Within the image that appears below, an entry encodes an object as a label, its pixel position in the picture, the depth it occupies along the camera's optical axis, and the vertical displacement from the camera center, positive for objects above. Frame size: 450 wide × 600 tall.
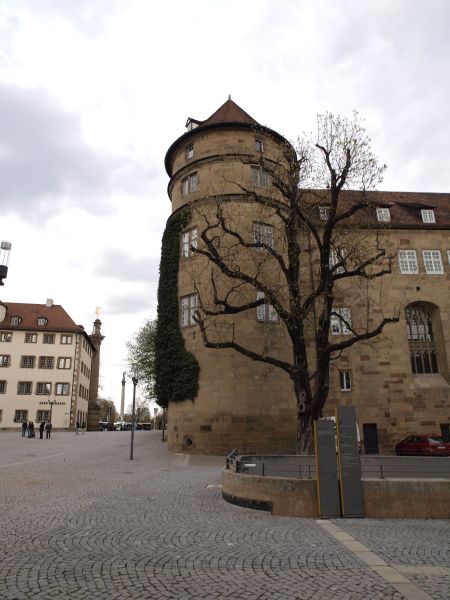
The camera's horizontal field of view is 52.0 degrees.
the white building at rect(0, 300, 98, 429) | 61.47 +7.69
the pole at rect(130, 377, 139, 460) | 24.48 +2.13
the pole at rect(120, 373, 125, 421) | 105.80 +5.06
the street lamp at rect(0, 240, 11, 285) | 8.56 +2.79
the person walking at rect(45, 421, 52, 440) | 41.82 -0.37
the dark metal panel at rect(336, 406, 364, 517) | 9.62 -1.14
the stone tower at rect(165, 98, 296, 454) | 23.78 +4.56
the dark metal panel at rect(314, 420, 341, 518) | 9.68 -1.25
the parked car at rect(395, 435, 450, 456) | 23.83 -1.33
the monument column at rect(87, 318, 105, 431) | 72.88 +7.30
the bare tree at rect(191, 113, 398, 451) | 16.64 +7.49
